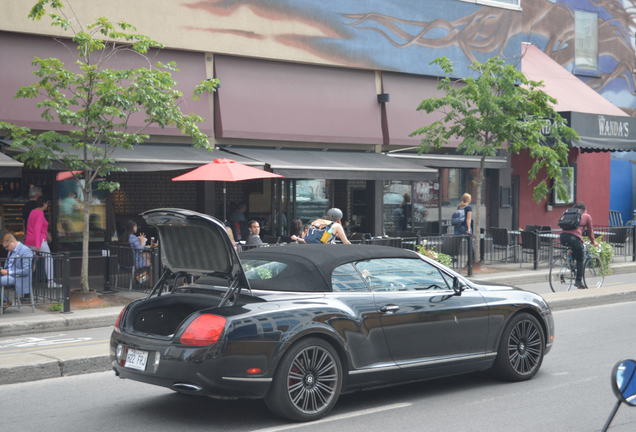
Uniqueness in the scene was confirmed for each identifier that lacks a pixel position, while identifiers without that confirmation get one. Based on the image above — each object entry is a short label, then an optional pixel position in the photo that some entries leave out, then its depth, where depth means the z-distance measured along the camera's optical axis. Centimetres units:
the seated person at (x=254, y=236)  1611
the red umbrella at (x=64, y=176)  1637
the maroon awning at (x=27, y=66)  1653
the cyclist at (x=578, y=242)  1623
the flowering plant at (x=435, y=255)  1762
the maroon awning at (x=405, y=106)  2289
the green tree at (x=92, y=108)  1432
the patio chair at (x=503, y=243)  2134
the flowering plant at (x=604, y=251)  1886
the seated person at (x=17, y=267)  1316
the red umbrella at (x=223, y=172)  1608
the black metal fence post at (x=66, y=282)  1339
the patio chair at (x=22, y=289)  1331
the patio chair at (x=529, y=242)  2022
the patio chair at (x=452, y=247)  1845
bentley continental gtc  649
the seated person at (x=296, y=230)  1891
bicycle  1667
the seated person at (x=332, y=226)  1377
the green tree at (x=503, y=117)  1938
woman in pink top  1563
